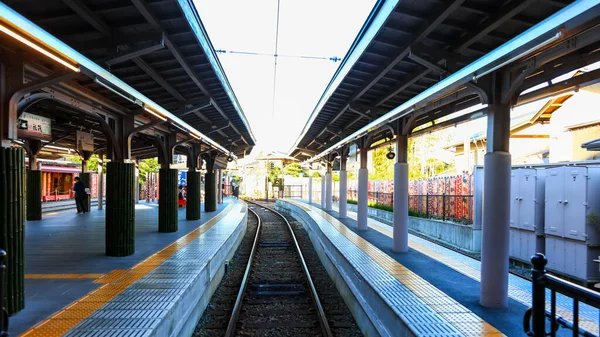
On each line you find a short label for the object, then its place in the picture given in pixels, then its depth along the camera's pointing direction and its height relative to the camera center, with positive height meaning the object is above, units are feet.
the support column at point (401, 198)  29.09 -2.02
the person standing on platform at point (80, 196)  54.44 -4.01
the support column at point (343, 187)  51.72 -2.21
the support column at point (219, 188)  87.70 -4.30
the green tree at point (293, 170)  166.09 +0.10
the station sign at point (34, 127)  18.03 +1.99
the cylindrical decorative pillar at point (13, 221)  14.53 -2.04
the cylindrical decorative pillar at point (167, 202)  38.19 -3.22
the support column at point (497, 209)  16.66 -1.62
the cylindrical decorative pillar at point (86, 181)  57.41 -1.87
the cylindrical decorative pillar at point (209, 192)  62.34 -3.62
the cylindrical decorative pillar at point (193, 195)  49.88 -3.30
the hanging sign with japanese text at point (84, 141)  27.00 +1.93
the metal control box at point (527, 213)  27.07 -2.90
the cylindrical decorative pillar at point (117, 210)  25.77 -2.76
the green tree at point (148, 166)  134.71 +1.08
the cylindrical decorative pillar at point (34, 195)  45.19 -3.25
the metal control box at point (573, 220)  22.47 -2.87
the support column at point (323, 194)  74.89 -4.56
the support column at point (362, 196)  42.29 -2.74
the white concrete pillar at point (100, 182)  58.64 -2.03
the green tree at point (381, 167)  131.03 +1.44
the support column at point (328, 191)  67.36 -3.66
